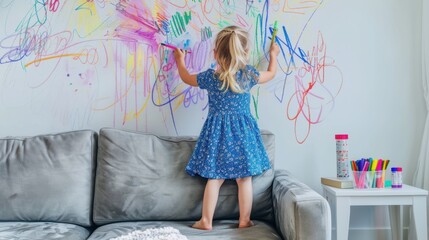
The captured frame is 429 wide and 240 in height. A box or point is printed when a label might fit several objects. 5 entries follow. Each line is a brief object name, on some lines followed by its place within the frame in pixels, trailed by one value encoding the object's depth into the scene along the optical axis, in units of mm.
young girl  2004
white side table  2049
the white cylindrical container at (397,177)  2143
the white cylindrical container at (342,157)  2201
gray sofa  2016
